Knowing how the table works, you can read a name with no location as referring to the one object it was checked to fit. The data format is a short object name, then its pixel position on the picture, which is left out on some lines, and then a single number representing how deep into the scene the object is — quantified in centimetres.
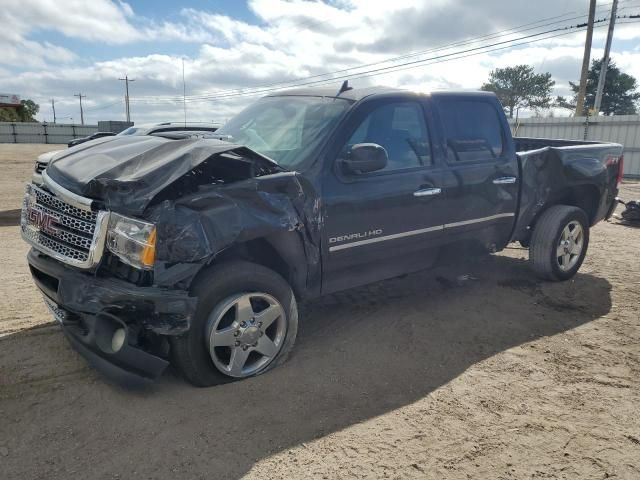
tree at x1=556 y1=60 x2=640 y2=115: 4191
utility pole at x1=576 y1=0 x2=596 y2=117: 2255
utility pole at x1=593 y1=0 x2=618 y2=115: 2311
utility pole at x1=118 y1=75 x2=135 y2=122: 6539
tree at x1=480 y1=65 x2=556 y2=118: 5916
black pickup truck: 284
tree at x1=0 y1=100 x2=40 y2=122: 5922
